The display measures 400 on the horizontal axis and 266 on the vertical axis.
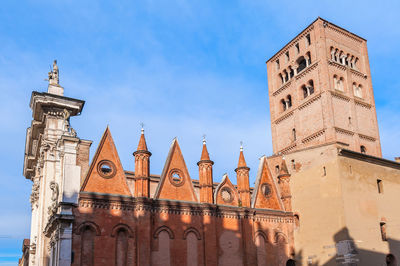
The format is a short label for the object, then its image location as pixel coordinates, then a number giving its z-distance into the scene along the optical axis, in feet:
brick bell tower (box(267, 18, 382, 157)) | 115.14
